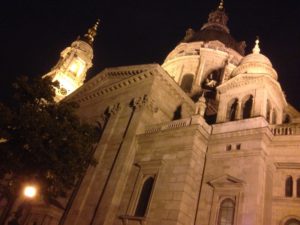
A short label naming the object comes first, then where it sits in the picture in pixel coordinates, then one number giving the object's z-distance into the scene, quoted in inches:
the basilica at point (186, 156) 631.2
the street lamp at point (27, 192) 552.7
